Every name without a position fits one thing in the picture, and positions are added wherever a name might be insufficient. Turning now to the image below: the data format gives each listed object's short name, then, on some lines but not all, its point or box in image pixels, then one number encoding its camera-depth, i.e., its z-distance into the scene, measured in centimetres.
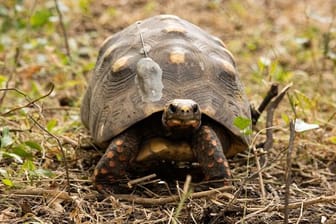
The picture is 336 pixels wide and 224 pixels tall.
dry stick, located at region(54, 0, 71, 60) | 1029
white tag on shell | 630
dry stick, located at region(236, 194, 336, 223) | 574
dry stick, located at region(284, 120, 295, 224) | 523
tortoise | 631
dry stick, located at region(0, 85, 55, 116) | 667
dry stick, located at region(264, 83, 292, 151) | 746
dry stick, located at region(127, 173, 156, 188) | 609
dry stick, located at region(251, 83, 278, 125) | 764
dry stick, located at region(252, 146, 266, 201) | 644
